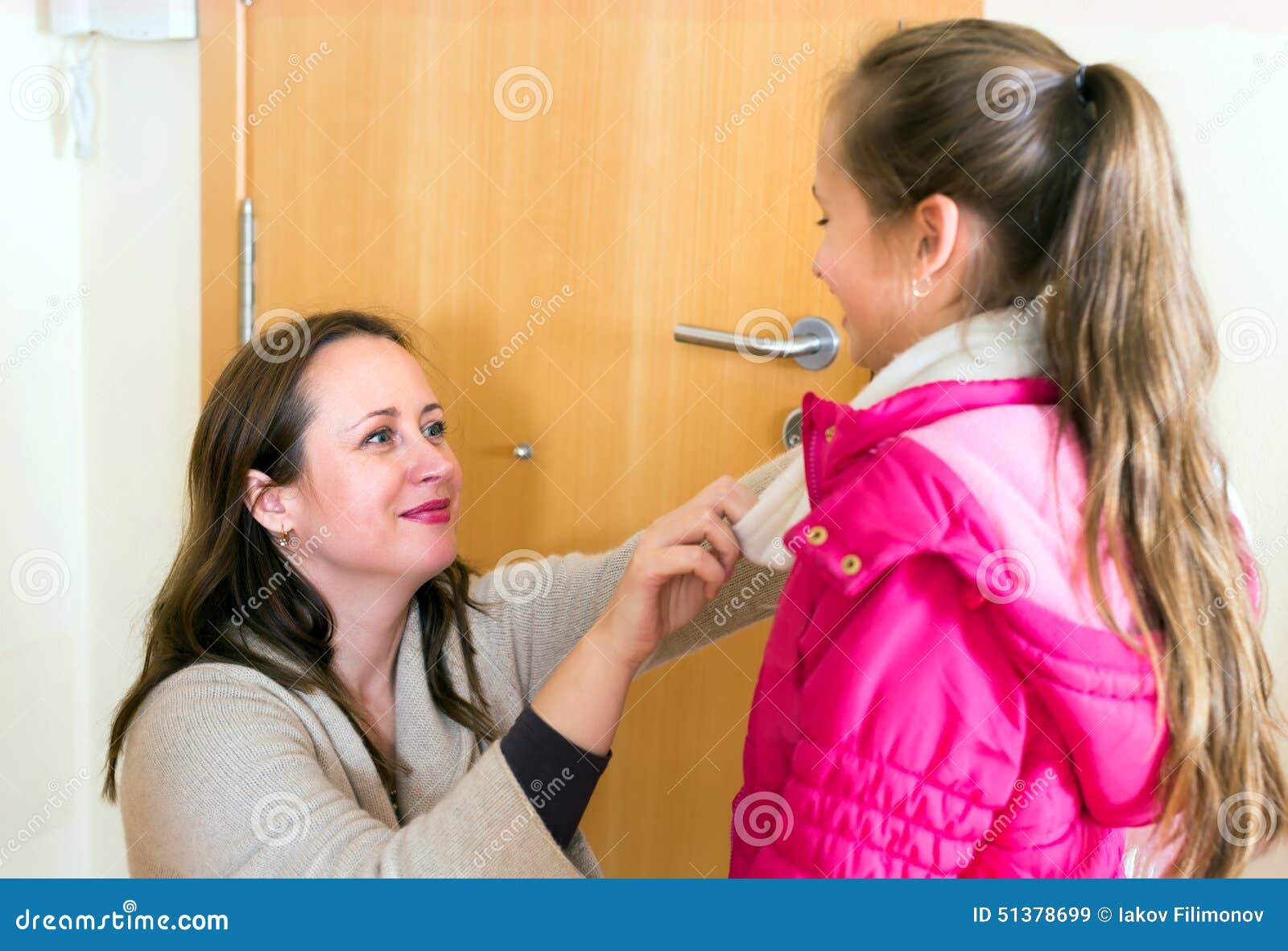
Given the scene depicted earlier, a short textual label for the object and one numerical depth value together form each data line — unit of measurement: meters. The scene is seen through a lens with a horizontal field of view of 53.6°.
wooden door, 1.35
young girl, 0.80
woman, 1.03
